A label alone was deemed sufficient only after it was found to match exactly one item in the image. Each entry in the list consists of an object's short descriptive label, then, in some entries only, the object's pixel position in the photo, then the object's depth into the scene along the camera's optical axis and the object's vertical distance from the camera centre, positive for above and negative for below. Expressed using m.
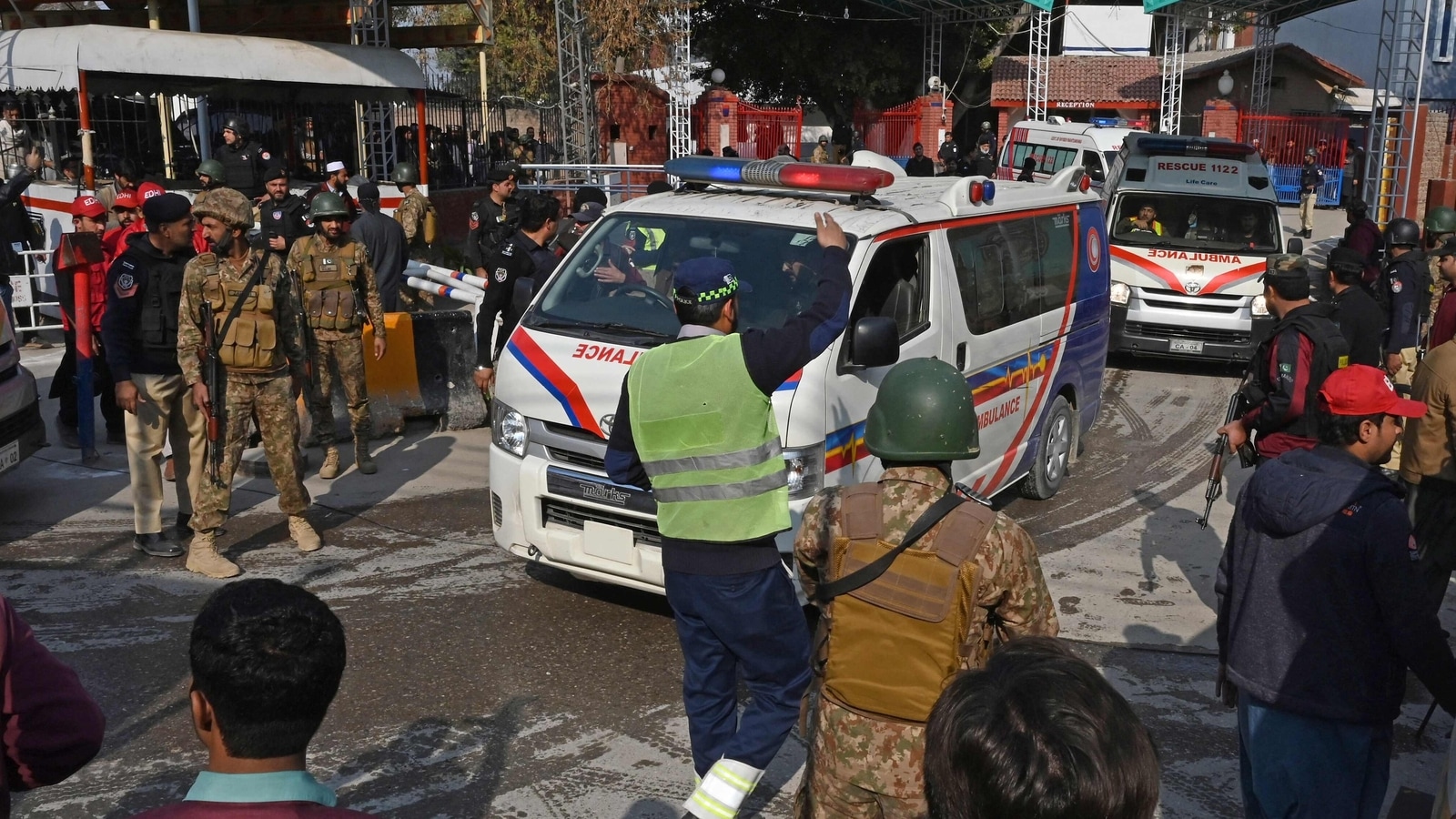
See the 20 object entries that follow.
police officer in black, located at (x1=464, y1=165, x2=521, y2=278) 10.23 -0.51
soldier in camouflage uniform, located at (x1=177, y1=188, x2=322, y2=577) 6.54 -0.99
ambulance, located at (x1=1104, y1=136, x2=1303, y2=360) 12.63 -1.01
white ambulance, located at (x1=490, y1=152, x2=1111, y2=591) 5.77 -0.86
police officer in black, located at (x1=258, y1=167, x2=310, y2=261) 10.59 -0.46
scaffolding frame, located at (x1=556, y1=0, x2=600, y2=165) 22.53 +1.13
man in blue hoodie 3.36 -1.27
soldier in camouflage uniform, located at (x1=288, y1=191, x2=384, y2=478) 8.40 -0.93
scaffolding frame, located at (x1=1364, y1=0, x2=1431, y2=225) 19.55 +0.11
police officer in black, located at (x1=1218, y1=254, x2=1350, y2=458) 5.59 -0.97
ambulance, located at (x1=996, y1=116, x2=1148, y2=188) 18.95 -0.02
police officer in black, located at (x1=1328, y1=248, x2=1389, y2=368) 6.99 -0.93
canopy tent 16.45 +1.28
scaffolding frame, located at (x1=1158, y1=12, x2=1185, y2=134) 34.19 +1.91
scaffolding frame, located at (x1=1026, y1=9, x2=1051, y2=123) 33.84 +2.01
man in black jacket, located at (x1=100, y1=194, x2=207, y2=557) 6.64 -0.98
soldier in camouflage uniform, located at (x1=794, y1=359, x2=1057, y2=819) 3.12 -1.03
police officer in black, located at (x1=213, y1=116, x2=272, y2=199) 15.74 -0.07
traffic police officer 3.93 -1.08
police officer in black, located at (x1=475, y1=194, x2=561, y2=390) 7.71 -0.70
